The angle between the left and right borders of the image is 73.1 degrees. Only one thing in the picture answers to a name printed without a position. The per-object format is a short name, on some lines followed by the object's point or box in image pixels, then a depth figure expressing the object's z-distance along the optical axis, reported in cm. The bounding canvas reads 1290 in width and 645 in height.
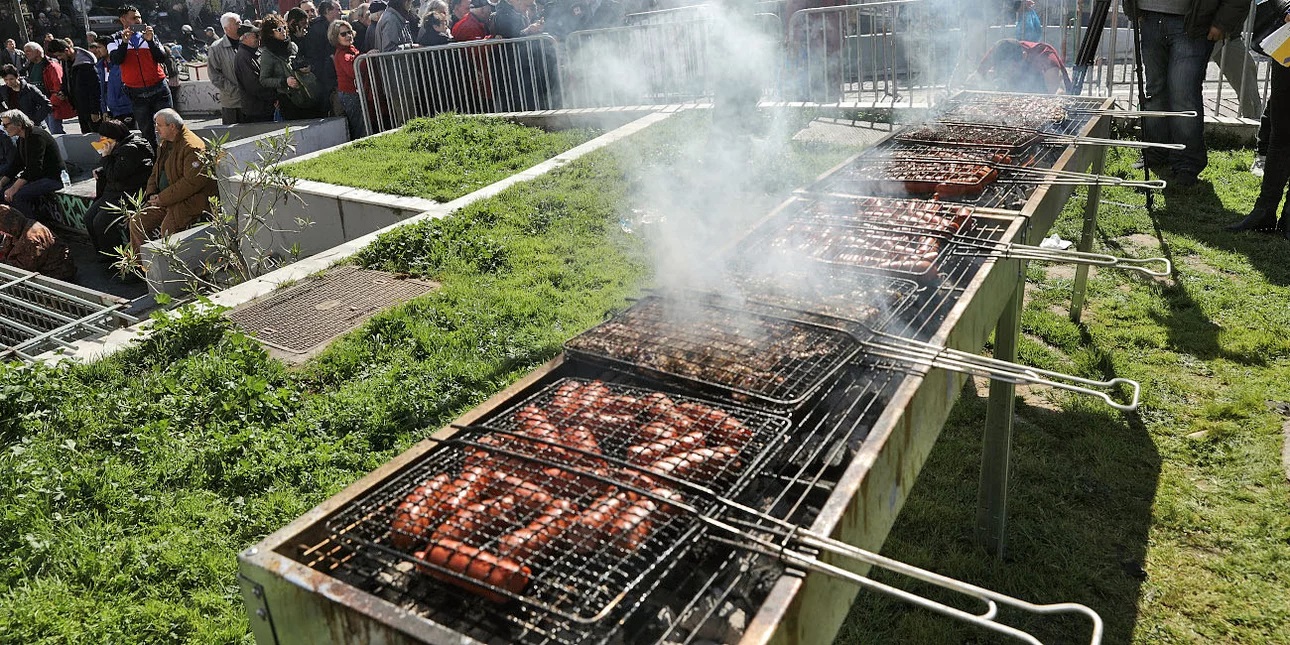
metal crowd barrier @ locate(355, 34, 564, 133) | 1320
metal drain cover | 626
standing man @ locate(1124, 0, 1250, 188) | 827
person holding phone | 1387
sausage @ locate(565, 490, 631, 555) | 218
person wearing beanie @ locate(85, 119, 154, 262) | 1093
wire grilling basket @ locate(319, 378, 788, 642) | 207
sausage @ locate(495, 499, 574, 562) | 214
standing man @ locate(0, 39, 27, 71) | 2272
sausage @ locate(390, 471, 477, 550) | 225
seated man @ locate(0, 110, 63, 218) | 1298
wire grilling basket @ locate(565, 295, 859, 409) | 285
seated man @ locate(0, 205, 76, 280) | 1106
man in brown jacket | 955
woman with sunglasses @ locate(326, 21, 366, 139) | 1328
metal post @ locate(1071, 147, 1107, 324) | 615
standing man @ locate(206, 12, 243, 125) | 1359
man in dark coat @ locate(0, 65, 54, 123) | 1627
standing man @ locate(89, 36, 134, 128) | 1442
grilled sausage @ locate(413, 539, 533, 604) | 205
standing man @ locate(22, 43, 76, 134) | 1791
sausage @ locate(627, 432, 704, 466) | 251
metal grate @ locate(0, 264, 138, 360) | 642
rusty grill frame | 196
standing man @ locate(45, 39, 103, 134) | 1567
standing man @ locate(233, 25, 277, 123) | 1355
